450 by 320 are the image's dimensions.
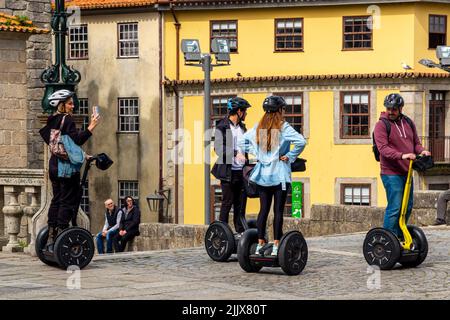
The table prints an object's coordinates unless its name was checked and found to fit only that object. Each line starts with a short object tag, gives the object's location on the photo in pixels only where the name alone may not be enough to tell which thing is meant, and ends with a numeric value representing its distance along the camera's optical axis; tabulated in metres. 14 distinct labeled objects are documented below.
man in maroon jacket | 13.19
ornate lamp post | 16.52
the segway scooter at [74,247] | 13.01
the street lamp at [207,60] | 28.62
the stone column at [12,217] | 17.12
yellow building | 42.75
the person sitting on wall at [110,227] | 25.22
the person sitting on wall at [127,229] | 25.09
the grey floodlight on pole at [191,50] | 29.56
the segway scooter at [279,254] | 12.62
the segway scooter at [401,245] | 13.05
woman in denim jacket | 12.88
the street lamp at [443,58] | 25.50
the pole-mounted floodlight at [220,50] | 31.06
